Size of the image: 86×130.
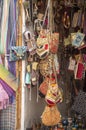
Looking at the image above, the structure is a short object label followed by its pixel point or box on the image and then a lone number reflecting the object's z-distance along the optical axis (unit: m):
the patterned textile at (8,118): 2.49
